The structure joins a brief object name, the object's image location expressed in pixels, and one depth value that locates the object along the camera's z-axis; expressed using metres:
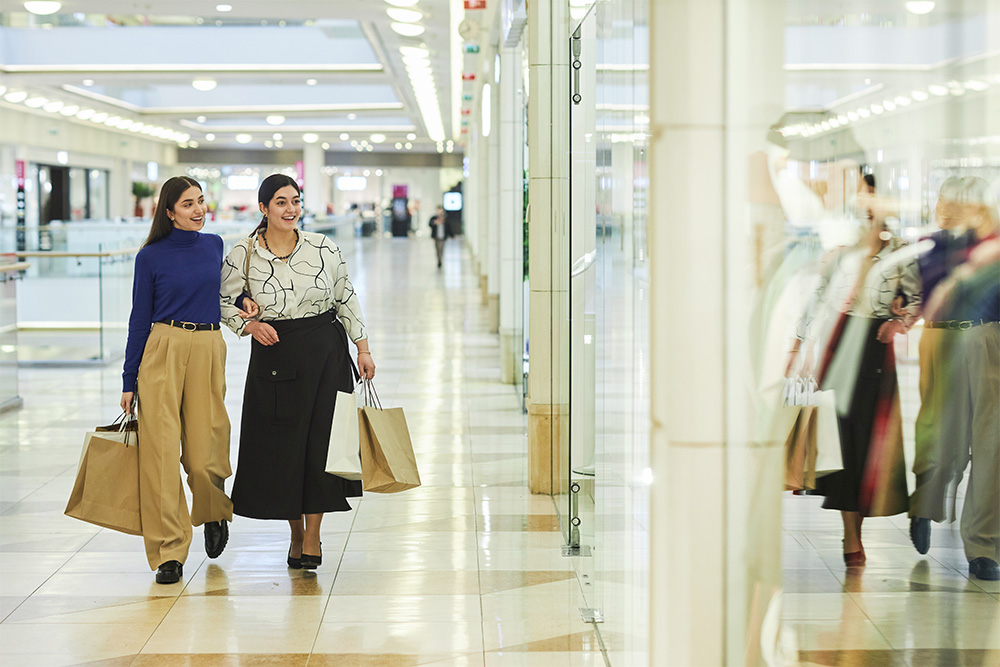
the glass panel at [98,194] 36.91
